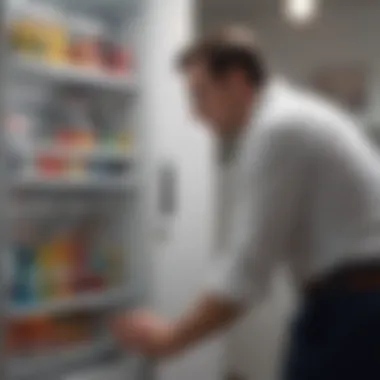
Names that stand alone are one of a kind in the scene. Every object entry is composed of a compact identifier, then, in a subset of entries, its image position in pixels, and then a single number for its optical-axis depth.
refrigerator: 2.72
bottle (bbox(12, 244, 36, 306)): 2.74
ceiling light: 3.94
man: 1.93
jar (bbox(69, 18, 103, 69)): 2.96
